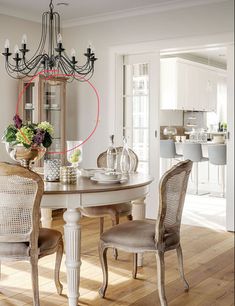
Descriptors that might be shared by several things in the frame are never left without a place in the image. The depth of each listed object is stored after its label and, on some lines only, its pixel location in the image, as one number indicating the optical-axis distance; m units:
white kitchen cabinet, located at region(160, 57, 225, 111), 7.52
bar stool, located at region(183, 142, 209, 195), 6.23
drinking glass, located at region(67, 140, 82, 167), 2.71
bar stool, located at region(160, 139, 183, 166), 6.55
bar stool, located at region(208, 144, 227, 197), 5.81
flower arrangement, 2.69
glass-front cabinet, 4.72
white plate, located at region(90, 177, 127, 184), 2.63
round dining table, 2.39
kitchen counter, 6.45
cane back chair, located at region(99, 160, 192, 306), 2.42
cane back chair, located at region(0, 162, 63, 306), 2.23
